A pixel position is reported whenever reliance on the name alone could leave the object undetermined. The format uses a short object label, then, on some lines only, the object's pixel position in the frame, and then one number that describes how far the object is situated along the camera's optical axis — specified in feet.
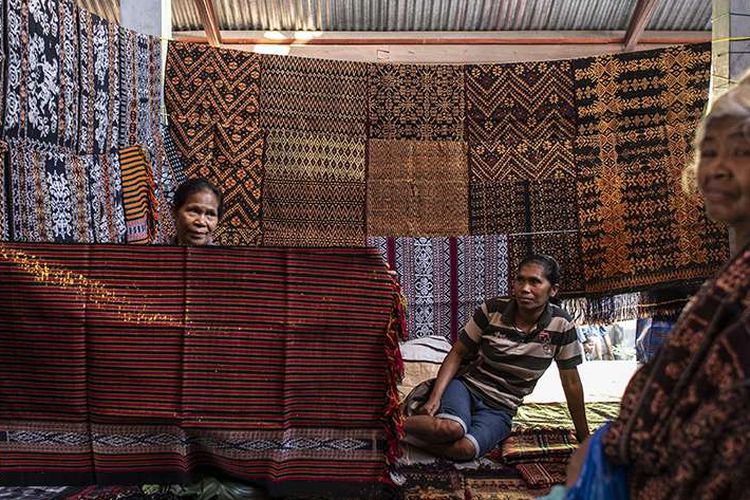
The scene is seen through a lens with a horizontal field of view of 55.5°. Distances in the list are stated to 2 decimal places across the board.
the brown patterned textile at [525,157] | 17.24
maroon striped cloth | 8.60
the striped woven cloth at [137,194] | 14.38
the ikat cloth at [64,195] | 11.10
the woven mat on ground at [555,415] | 13.39
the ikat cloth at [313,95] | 17.56
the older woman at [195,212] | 11.38
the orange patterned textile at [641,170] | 16.08
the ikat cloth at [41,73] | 10.81
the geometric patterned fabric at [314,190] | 17.56
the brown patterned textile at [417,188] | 17.65
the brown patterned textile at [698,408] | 3.73
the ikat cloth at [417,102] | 17.67
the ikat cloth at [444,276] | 17.49
